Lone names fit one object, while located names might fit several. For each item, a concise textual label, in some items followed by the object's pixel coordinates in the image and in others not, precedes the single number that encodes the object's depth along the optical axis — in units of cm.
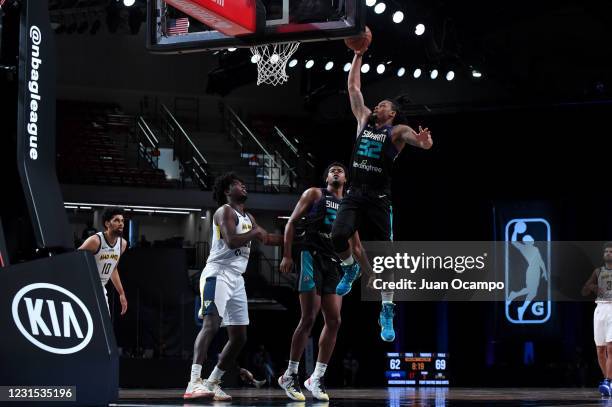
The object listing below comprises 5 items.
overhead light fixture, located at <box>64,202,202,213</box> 2349
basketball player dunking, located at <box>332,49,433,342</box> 827
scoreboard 1967
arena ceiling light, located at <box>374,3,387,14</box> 1673
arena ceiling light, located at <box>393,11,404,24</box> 1703
